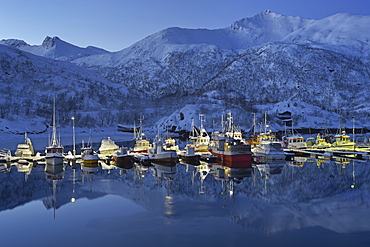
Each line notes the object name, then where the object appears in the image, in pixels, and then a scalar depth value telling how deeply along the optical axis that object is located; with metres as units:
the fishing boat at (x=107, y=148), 62.41
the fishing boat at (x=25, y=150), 56.03
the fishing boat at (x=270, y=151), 55.00
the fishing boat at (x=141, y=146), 61.94
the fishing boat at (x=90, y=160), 49.29
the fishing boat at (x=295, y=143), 73.50
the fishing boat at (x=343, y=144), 71.16
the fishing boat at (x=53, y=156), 46.53
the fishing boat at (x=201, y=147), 64.38
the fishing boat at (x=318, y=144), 73.94
